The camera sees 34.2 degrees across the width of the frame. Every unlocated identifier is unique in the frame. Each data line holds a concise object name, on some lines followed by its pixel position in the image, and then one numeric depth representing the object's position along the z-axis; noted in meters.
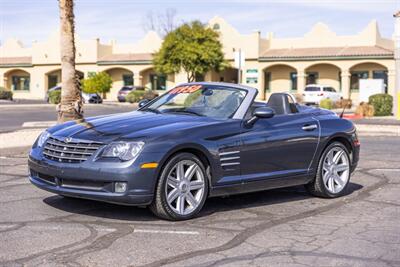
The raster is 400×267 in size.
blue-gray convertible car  6.77
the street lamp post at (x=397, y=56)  29.27
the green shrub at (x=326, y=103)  38.42
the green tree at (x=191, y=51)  50.97
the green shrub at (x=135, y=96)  52.06
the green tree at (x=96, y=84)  48.97
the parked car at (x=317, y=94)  47.19
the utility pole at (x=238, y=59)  25.95
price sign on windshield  8.38
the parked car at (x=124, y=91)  55.22
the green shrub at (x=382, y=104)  31.19
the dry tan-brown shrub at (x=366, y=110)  30.64
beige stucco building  52.69
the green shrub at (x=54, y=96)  43.67
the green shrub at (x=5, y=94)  54.95
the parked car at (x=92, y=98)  50.53
